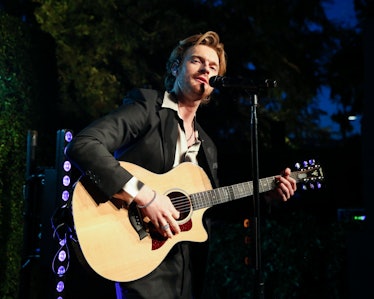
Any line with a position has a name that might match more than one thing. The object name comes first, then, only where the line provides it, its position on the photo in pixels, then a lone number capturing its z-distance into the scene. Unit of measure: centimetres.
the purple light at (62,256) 396
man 275
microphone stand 262
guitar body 267
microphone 286
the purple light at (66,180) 405
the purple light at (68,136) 415
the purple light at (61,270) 395
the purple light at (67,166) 410
